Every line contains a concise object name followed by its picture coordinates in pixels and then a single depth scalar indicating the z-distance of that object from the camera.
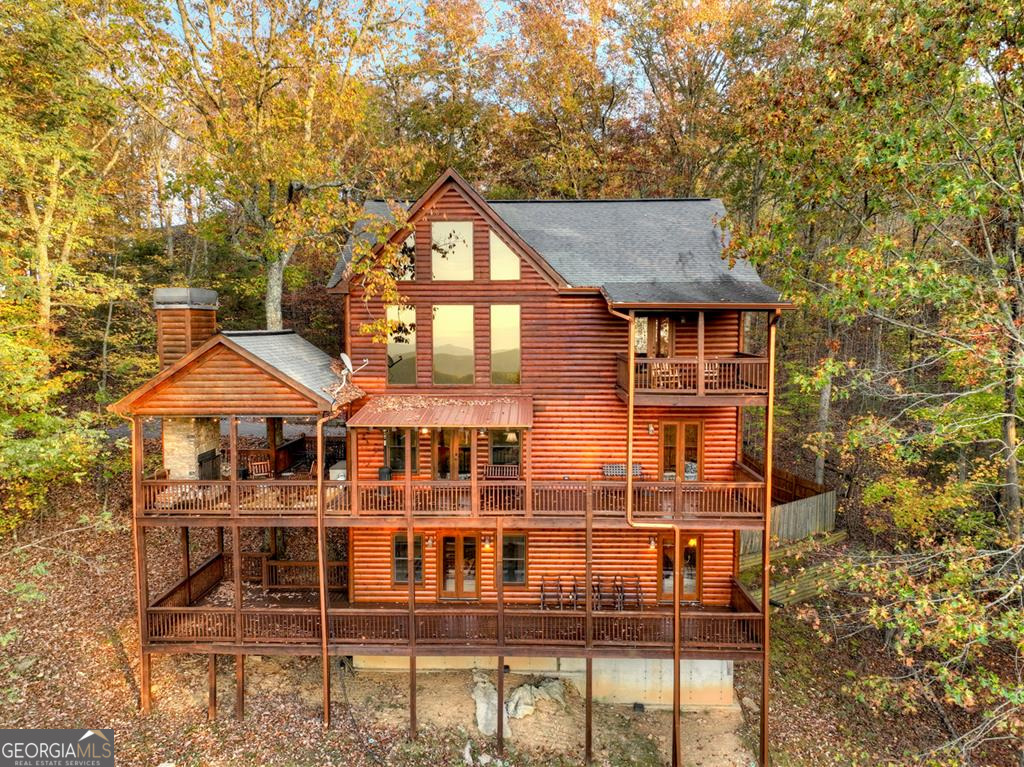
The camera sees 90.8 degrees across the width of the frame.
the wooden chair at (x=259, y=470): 13.78
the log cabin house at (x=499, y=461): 11.52
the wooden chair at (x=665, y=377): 12.49
